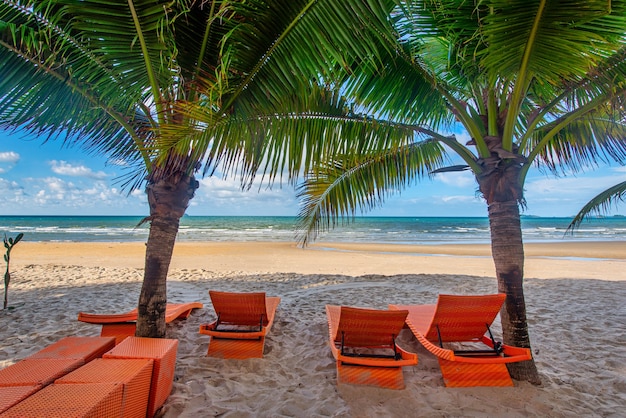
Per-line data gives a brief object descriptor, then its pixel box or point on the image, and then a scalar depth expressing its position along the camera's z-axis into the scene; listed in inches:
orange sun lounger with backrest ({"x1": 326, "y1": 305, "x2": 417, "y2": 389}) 110.3
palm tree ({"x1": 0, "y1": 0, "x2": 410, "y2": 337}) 84.7
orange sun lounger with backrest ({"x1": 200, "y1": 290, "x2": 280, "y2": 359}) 132.7
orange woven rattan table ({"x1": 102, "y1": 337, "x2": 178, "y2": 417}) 86.3
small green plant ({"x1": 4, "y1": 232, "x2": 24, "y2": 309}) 190.7
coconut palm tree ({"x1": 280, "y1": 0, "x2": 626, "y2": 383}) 83.4
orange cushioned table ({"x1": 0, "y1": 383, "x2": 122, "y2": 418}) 58.8
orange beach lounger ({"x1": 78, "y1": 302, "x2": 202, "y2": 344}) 142.5
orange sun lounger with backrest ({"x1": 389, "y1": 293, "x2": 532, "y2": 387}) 109.3
